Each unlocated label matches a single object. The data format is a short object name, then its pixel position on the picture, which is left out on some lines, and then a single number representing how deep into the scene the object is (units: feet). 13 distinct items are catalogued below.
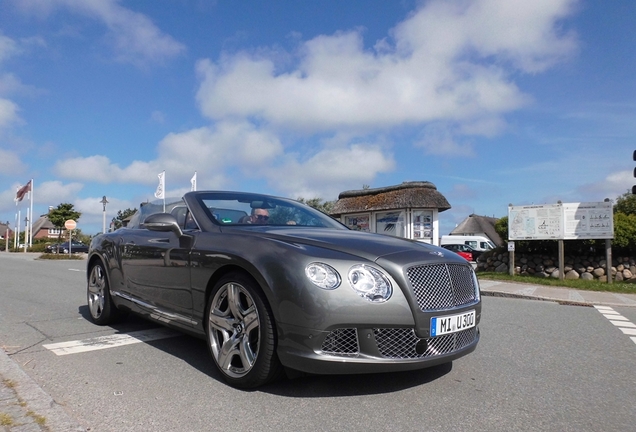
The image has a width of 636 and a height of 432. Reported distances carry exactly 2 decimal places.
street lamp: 110.63
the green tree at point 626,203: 146.14
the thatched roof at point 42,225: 354.17
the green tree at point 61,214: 197.98
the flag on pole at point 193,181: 79.51
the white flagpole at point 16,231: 205.71
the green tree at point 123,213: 229.54
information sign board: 45.50
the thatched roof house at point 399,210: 71.67
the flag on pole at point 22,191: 180.96
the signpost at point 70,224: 105.39
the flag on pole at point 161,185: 76.02
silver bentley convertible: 10.07
